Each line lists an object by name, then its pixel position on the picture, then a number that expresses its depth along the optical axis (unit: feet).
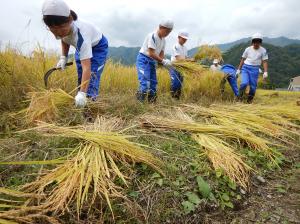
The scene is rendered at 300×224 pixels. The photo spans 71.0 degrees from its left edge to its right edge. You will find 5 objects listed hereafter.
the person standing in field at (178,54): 12.11
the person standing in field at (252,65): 13.43
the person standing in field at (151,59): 9.78
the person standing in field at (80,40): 5.57
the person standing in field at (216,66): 13.53
